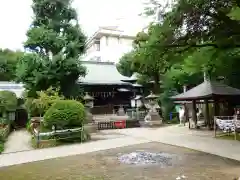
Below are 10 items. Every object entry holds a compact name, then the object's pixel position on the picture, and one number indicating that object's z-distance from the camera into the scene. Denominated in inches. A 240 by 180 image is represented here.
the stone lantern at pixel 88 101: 674.2
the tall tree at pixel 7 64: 950.3
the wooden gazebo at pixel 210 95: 445.3
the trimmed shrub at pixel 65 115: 376.9
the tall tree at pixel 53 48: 622.0
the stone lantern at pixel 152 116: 608.3
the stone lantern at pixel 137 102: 820.4
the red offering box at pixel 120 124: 582.6
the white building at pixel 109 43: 1508.9
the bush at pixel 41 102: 530.0
